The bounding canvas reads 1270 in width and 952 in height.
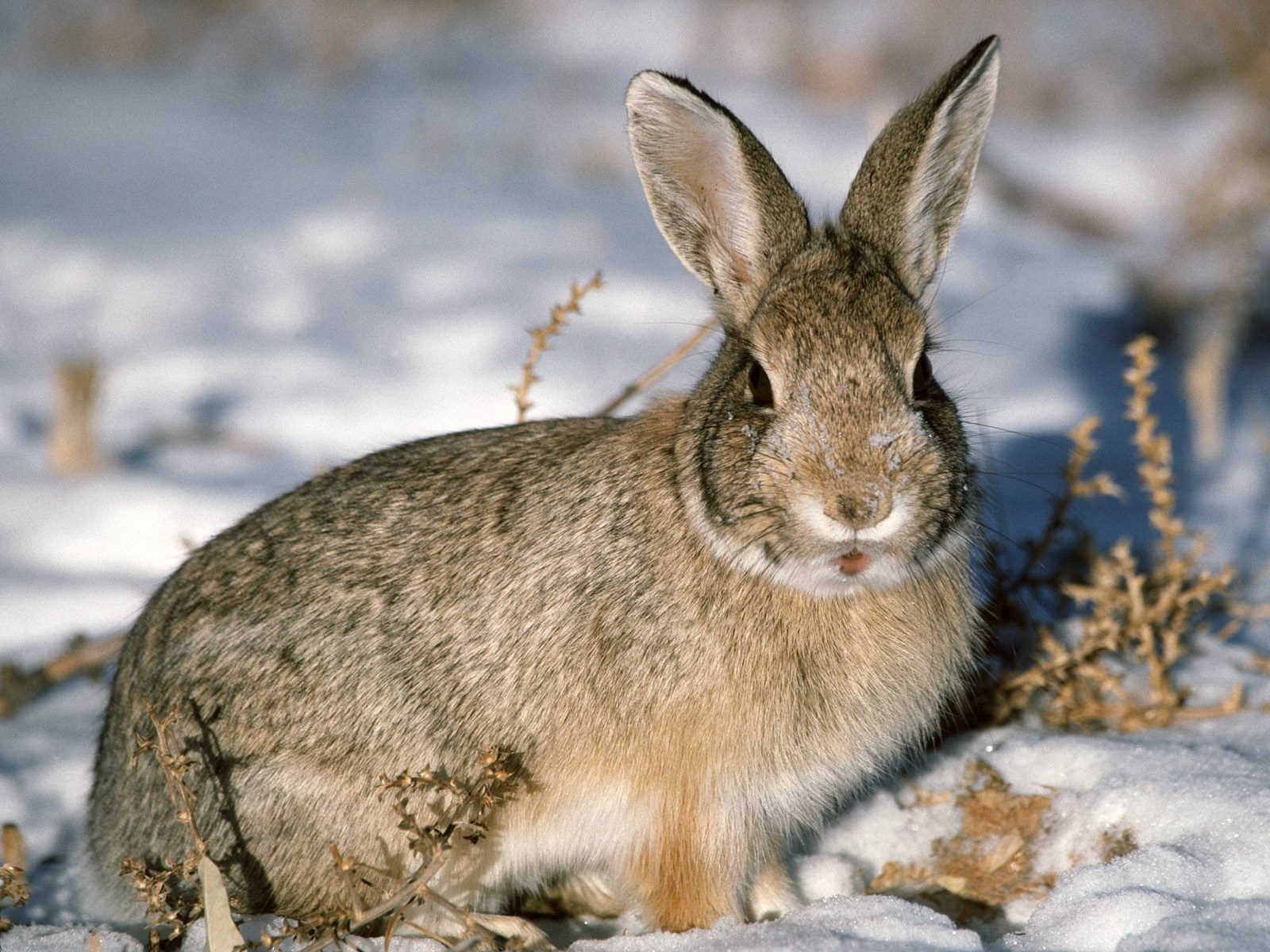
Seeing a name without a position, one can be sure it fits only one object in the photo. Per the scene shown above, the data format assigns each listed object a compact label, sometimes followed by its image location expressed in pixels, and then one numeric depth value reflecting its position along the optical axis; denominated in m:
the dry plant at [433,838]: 5.60
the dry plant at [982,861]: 6.61
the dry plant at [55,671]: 9.09
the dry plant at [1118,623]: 7.56
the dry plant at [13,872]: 5.94
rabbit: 6.12
